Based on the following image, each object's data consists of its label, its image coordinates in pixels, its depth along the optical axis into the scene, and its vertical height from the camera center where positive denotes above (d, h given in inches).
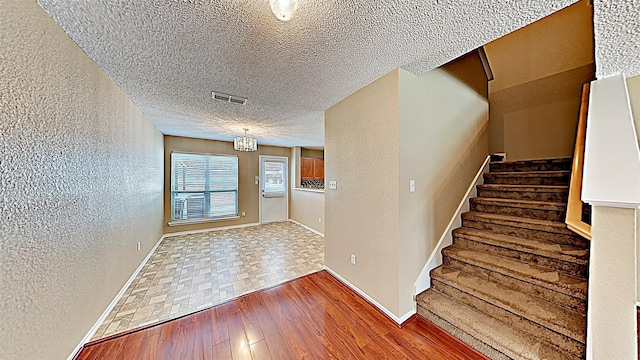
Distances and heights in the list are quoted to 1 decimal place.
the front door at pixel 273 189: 221.6 -12.9
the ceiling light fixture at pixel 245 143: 150.9 +25.2
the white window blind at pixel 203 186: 184.4 -8.5
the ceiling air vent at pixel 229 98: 92.0 +37.0
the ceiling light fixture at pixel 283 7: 36.6 +30.6
